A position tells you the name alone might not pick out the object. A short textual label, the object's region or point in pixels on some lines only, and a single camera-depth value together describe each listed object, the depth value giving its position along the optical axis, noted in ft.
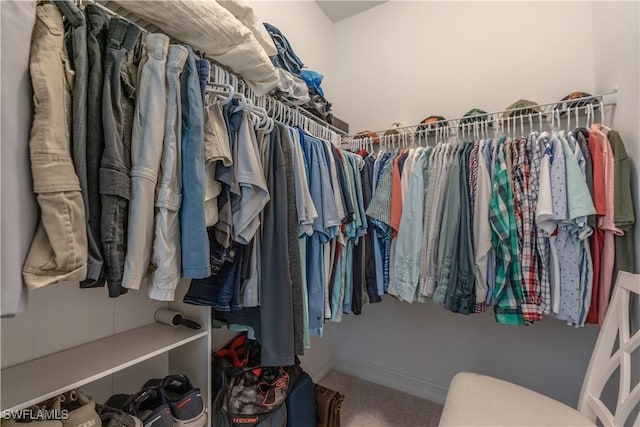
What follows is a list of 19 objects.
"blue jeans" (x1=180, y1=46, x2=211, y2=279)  2.25
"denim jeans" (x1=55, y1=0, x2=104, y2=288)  1.80
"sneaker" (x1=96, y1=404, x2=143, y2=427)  2.56
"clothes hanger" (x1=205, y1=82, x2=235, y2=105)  2.79
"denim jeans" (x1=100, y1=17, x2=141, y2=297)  1.90
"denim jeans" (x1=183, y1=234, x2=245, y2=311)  2.73
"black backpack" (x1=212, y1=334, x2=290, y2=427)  3.49
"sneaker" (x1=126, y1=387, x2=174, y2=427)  2.76
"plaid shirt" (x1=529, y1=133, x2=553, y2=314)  3.60
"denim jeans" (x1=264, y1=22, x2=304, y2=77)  4.38
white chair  2.92
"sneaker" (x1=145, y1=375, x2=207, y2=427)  3.01
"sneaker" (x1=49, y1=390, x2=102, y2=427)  2.34
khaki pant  1.62
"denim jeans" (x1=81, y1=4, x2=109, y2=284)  1.89
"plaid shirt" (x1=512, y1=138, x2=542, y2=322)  3.60
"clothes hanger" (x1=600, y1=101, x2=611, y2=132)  3.77
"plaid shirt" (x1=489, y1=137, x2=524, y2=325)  3.68
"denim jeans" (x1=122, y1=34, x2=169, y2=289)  2.02
